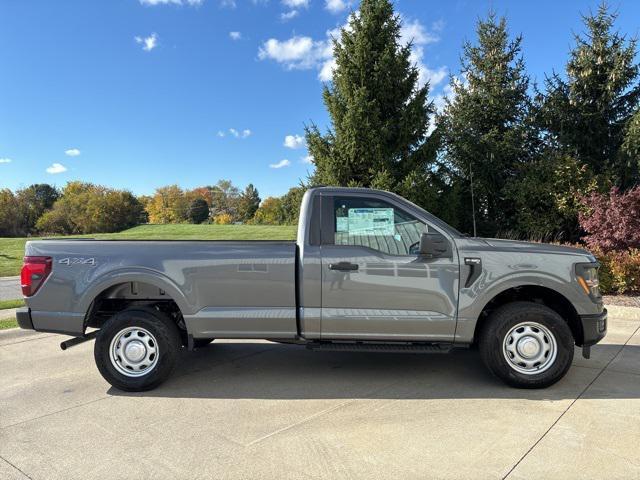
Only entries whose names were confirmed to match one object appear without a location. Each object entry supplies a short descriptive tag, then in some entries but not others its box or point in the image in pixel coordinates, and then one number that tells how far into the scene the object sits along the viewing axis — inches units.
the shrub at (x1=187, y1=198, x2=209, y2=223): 4013.3
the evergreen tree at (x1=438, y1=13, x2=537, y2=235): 591.5
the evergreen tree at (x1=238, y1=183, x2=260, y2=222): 4015.8
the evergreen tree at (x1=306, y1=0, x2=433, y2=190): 515.5
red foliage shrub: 386.6
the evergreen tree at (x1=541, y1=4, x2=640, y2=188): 533.0
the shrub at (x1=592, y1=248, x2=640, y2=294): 330.6
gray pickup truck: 168.7
